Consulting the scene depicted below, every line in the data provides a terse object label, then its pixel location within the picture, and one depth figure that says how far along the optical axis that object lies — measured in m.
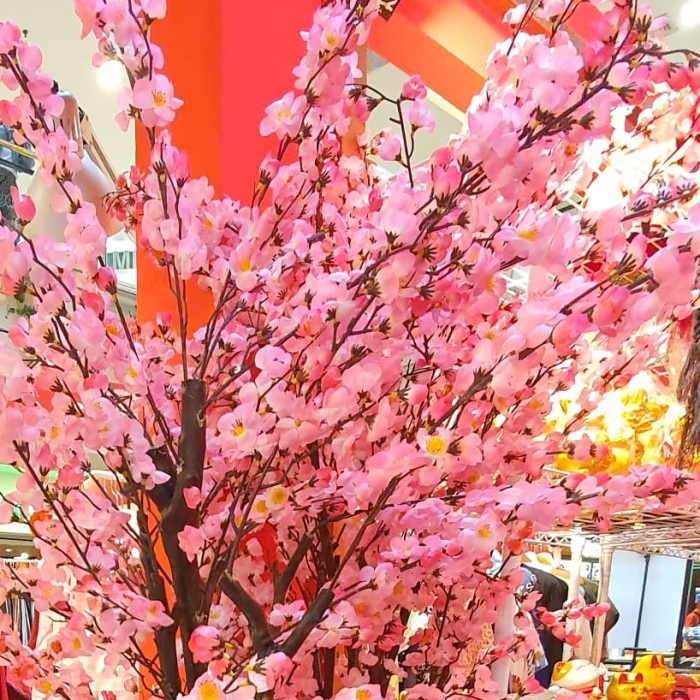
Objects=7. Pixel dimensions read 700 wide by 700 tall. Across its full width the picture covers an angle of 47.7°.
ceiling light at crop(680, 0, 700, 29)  2.35
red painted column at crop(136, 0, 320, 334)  0.93
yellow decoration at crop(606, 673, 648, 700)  1.27
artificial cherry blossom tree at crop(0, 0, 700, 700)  0.51
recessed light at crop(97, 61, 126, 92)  2.55
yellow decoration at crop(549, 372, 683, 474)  1.09
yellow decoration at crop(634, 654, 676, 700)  1.26
